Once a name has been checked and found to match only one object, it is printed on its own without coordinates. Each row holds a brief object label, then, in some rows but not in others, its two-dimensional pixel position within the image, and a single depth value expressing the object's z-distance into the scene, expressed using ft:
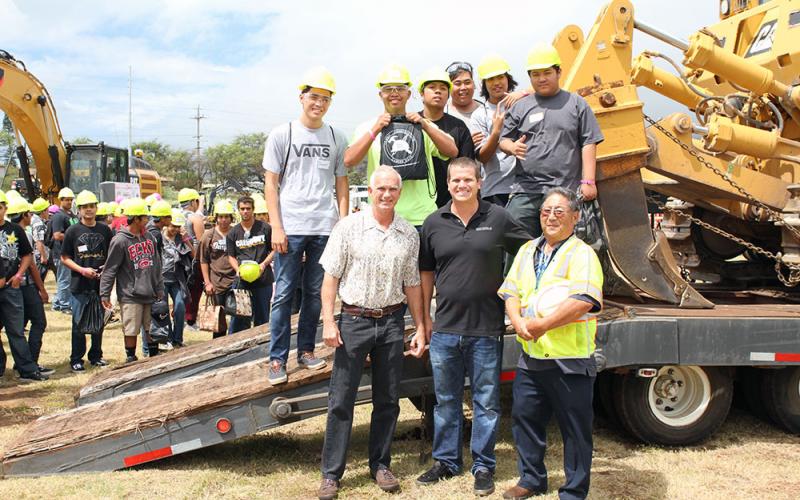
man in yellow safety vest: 13.29
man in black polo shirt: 14.67
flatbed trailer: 16.29
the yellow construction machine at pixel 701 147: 18.75
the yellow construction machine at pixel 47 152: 50.70
